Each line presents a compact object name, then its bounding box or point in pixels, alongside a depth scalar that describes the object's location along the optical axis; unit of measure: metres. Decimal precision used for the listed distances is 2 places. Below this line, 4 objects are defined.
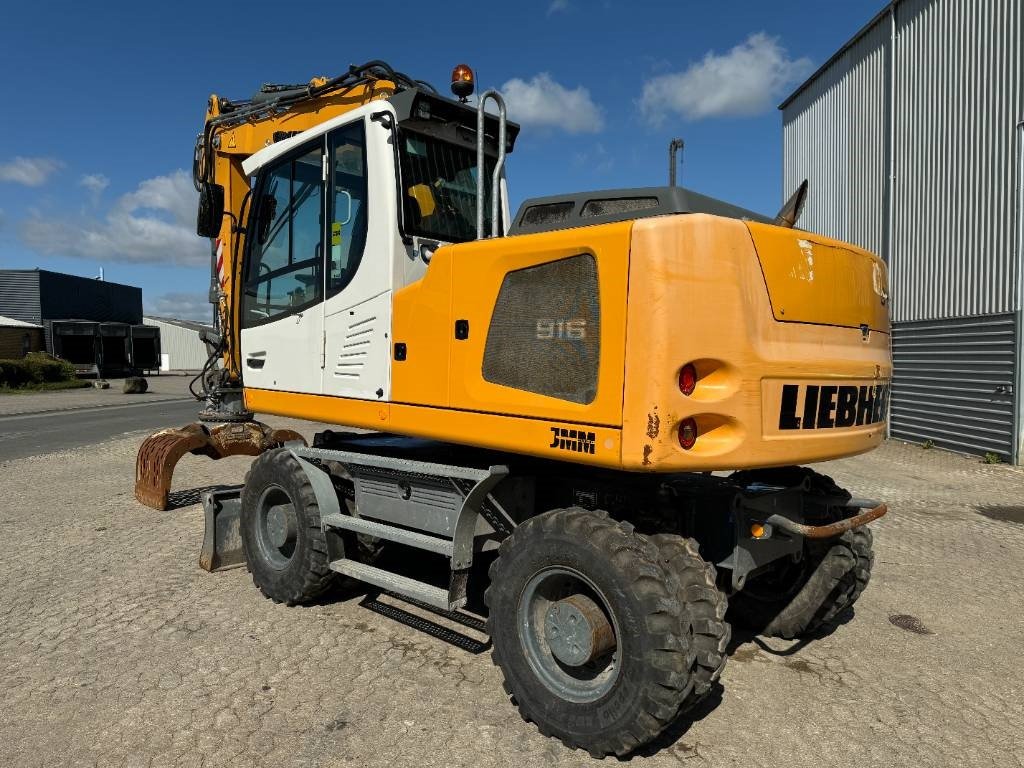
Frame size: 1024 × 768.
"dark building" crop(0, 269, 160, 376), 36.88
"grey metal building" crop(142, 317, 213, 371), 55.69
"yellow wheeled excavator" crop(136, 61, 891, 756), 2.88
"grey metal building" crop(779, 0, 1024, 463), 11.15
